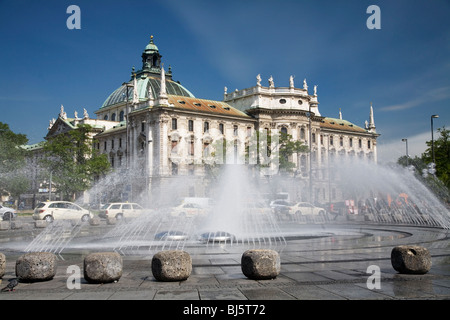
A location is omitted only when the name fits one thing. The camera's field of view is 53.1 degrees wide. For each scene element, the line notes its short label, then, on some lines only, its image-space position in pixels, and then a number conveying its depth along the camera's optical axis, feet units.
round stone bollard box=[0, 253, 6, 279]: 31.86
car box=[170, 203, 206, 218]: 118.62
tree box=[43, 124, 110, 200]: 185.78
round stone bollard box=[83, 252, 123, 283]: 30.25
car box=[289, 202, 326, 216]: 129.70
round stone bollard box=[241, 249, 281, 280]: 30.96
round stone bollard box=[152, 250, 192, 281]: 30.66
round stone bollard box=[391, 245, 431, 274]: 33.04
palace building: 223.30
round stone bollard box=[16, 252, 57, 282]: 31.22
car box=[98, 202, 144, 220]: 119.75
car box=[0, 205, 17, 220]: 121.60
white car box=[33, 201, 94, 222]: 103.04
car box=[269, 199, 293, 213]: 128.43
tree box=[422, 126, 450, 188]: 163.94
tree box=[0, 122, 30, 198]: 175.63
